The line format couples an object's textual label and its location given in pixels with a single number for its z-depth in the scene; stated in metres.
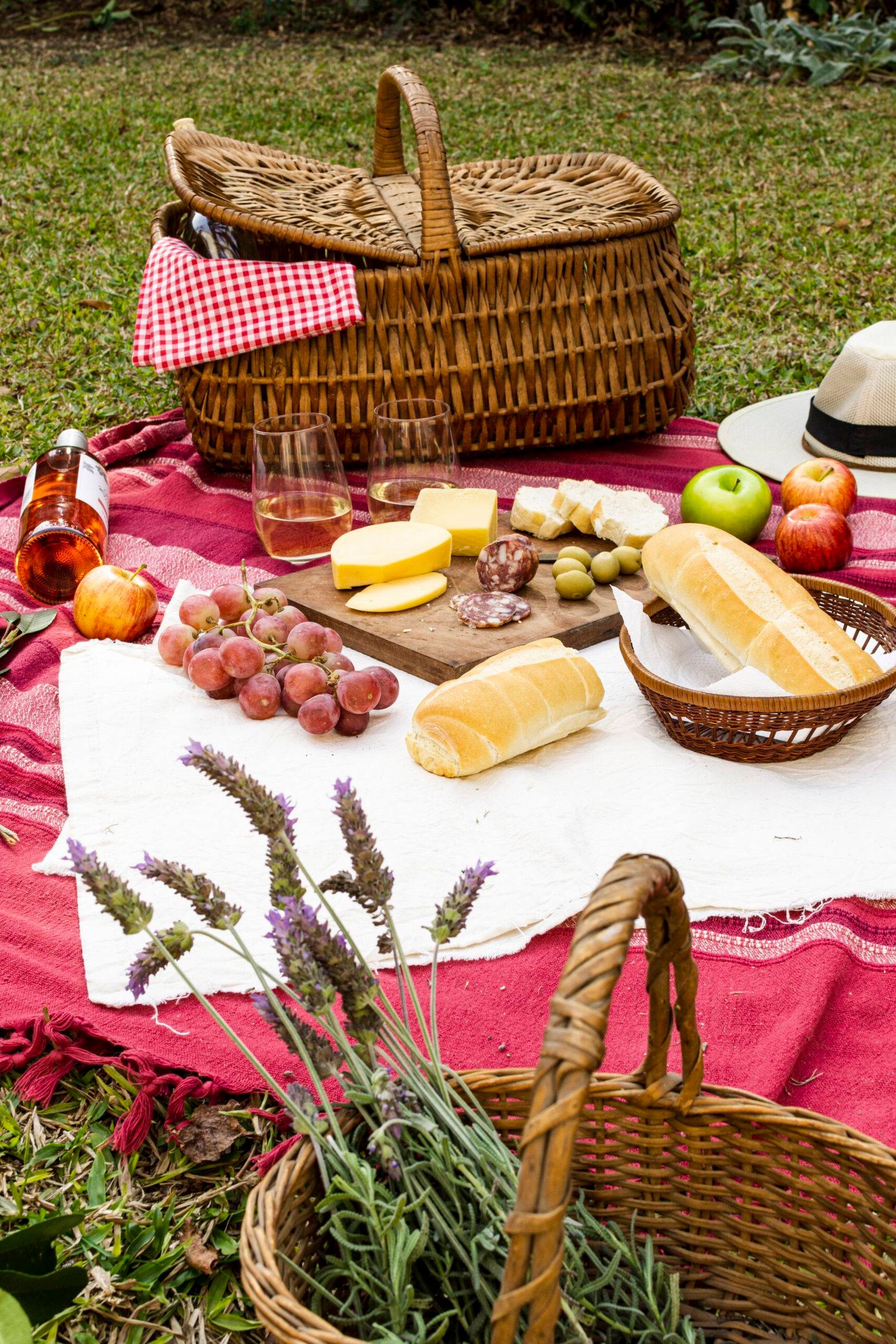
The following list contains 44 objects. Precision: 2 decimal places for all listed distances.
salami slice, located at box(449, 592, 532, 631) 1.89
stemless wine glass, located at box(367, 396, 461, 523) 2.21
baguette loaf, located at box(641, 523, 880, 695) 1.53
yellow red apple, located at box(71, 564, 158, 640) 2.02
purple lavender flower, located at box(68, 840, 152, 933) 0.76
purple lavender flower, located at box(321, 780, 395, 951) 0.84
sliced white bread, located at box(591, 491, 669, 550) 2.12
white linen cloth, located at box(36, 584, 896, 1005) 1.40
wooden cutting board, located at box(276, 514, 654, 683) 1.84
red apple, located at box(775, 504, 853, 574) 2.21
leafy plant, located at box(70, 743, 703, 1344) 0.79
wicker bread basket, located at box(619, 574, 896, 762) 1.49
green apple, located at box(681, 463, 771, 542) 2.33
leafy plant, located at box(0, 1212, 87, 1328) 0.89
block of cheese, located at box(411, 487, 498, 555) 2.12
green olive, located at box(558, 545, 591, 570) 2.04
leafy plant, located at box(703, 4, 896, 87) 7.08
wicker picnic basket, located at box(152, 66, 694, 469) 2.51
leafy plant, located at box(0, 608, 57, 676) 2.06
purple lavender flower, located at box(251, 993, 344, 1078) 0.83
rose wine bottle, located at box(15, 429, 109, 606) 2.18
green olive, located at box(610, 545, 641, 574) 2.04
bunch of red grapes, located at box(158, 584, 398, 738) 1.70
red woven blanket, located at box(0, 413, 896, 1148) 1.22
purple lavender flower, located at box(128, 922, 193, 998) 0.77
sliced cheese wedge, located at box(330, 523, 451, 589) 2.00
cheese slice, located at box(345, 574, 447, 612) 1.96
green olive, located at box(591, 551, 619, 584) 2.01
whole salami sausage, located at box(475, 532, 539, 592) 1.96
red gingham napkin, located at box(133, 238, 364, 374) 2.46
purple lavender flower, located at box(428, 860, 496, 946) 0.86
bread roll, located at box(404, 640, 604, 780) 1.57
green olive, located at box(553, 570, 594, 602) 1.96
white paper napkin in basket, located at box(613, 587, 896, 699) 1.68
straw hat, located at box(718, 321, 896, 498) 2.45
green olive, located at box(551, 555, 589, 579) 1.99
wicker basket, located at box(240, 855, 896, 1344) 0.83
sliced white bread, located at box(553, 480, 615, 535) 2.18
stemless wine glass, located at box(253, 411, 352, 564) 2.13
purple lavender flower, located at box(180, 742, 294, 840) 0.80
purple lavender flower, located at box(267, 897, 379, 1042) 0.80
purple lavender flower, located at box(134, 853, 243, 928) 0.80
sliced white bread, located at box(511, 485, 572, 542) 2.21
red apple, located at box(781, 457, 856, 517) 2.37
